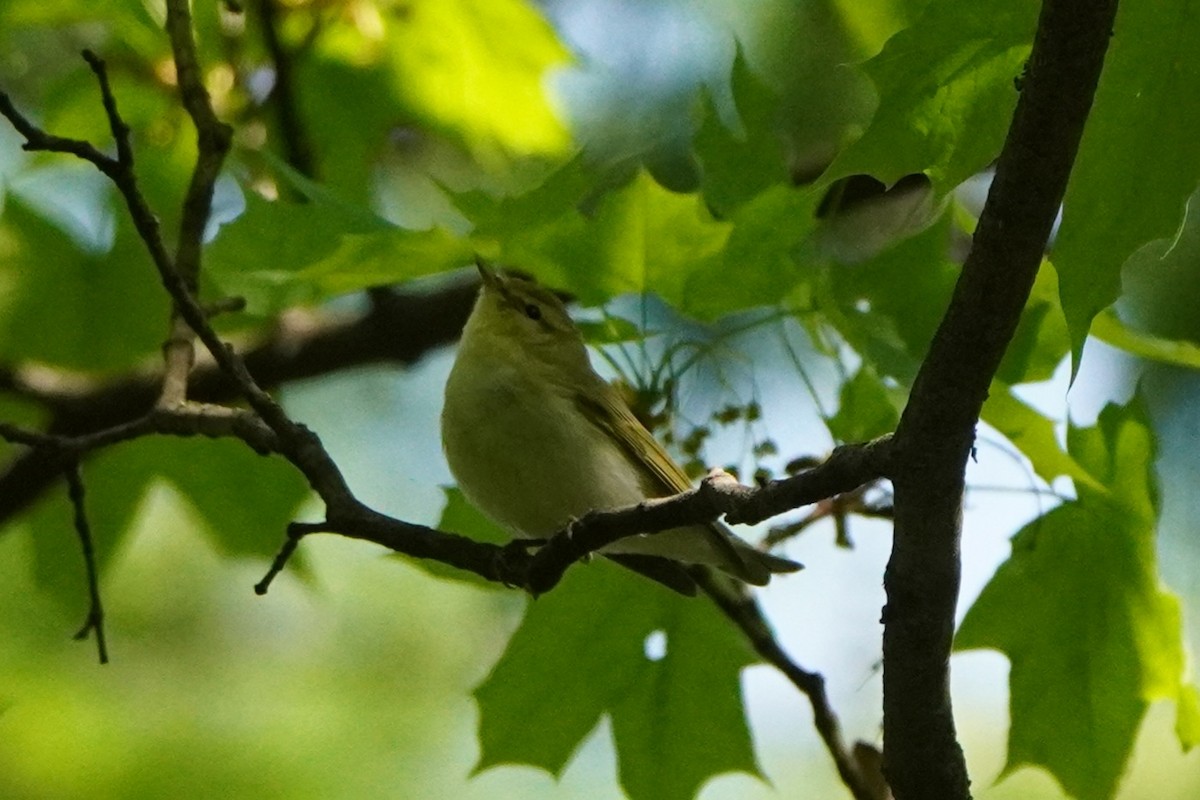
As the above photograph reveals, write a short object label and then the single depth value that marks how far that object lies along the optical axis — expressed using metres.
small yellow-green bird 6.55
